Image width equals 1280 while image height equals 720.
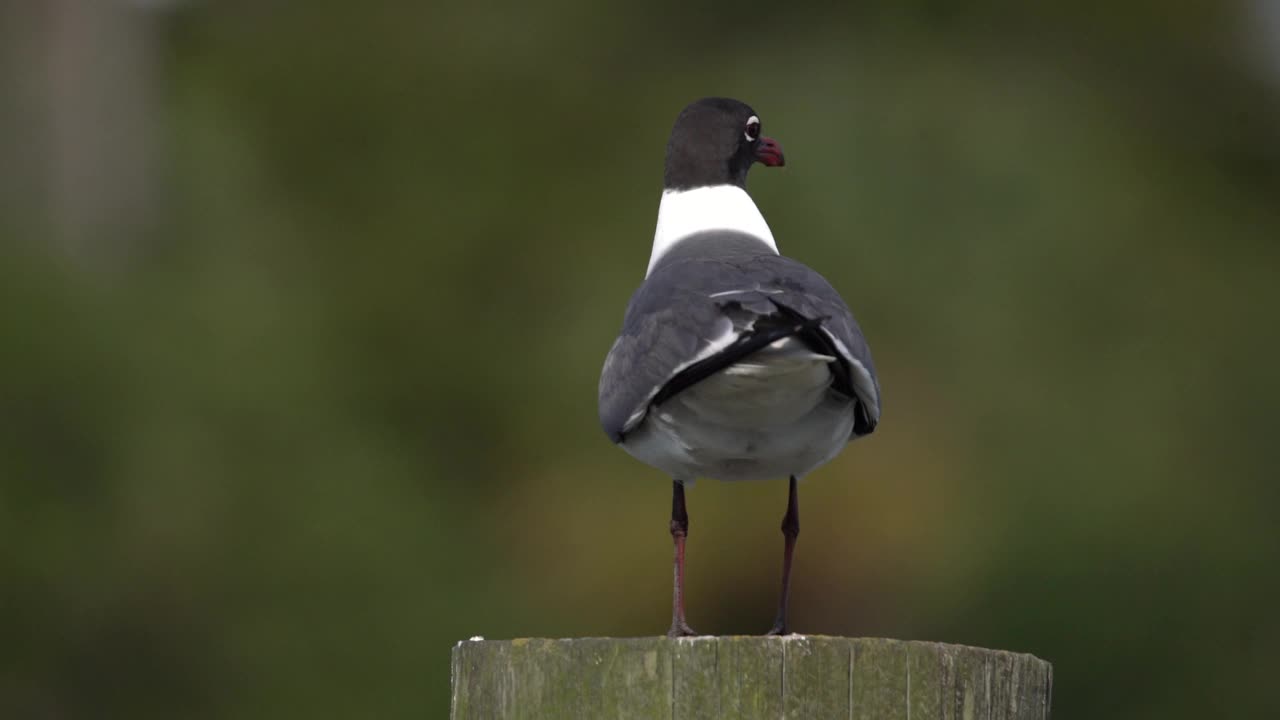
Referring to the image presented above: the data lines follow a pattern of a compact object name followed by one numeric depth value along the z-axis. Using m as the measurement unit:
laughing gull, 7.75
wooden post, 6.56
